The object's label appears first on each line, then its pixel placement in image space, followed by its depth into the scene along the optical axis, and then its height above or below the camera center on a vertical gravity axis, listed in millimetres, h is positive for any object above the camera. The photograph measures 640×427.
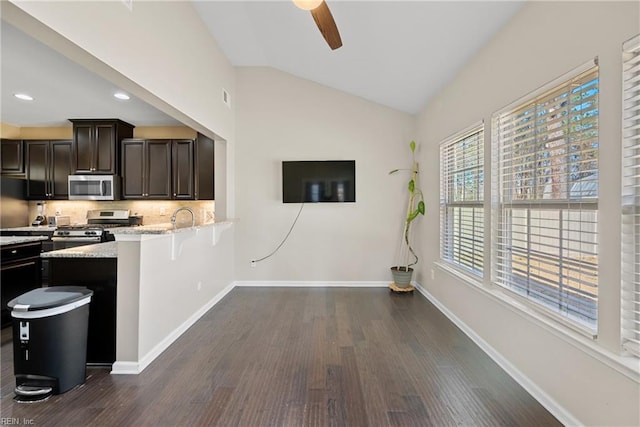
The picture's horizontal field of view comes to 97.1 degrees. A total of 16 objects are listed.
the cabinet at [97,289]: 2354 -676
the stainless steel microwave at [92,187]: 4602 +350
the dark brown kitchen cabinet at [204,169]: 4574 +650
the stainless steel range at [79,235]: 4293 -412
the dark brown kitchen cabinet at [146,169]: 4695 +663
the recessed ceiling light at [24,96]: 3783 +1528
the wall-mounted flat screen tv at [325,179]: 4484 +475
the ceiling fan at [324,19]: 1902 +1413
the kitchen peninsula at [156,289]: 2303 -764
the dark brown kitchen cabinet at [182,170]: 4652 +641
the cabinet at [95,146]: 4652 +1029
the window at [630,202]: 1375 +37
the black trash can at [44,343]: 1922 -938
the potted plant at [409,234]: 4305 -404
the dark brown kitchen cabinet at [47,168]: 4785 +690
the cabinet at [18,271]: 2965 -690
